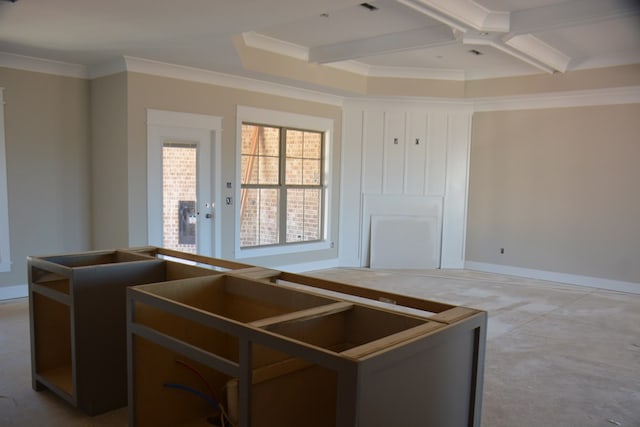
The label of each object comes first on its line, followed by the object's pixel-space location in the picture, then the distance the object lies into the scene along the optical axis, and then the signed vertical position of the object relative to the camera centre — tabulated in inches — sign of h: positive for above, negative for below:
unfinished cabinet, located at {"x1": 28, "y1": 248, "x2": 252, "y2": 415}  113.6 -37.1
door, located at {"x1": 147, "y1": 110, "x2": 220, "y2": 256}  226.8 -3.9
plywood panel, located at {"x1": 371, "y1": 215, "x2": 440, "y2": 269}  322.7 -39.6
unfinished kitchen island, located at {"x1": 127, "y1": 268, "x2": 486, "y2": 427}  65.9 -29.1
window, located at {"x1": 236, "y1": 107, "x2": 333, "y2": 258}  268.1 -4.1
